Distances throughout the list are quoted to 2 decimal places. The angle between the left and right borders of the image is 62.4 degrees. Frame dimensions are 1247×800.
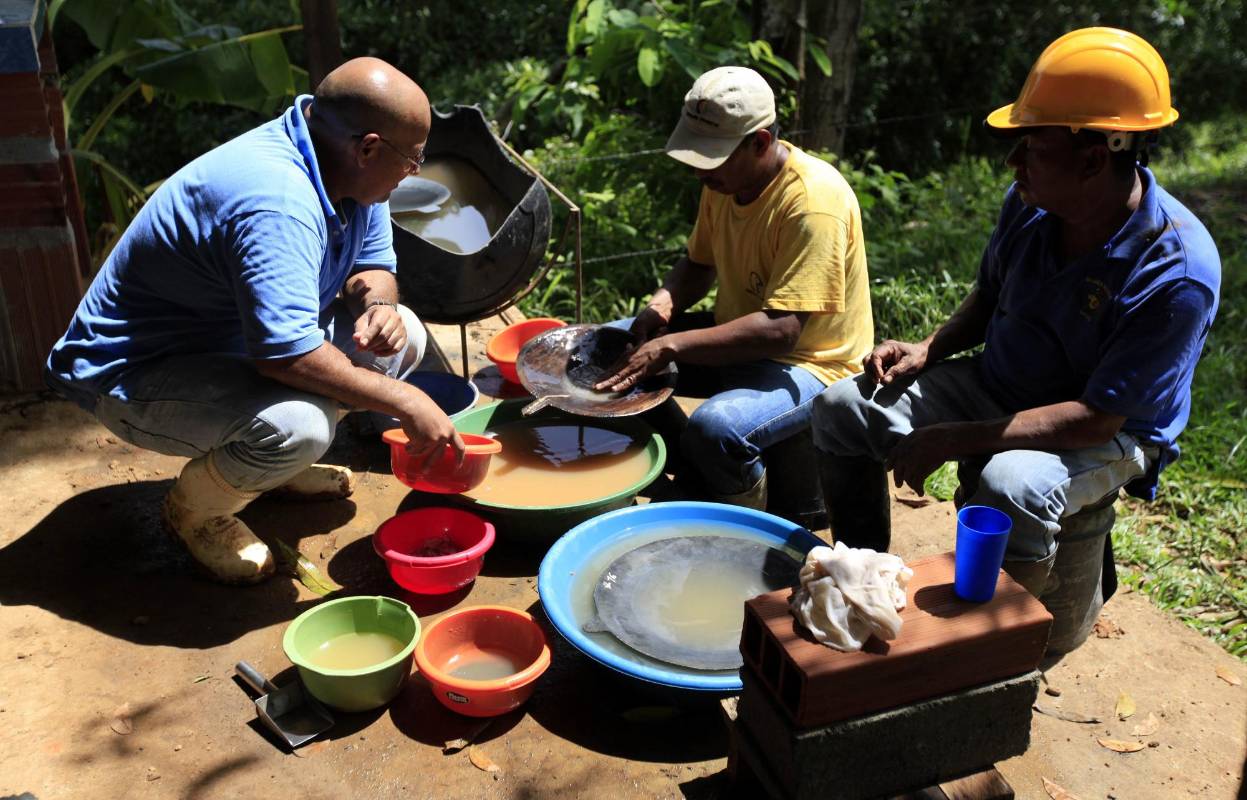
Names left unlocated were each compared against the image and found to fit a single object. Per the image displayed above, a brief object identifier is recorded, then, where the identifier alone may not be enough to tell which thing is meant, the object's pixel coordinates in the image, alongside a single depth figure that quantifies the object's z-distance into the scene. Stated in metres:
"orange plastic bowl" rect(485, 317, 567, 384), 4.40
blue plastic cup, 2.22
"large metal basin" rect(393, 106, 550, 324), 3.99
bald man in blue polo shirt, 2.80
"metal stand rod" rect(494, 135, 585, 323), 4.36
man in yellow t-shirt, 3.32
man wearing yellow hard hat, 2.57
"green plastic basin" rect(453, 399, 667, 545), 3.26
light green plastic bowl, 2.61
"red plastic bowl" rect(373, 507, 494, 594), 3.07
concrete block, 2.16
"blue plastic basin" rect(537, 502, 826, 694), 2.60
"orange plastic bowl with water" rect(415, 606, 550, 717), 2.61
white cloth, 2.12
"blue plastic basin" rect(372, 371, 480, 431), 4.12
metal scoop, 2.61
